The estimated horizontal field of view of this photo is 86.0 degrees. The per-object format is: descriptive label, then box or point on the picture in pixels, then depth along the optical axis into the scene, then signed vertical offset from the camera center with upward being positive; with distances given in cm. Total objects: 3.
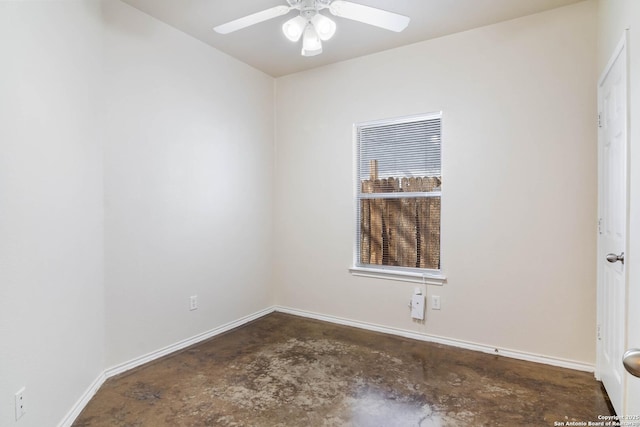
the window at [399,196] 315 +13
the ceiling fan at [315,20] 189 +112
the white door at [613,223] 180 -8
